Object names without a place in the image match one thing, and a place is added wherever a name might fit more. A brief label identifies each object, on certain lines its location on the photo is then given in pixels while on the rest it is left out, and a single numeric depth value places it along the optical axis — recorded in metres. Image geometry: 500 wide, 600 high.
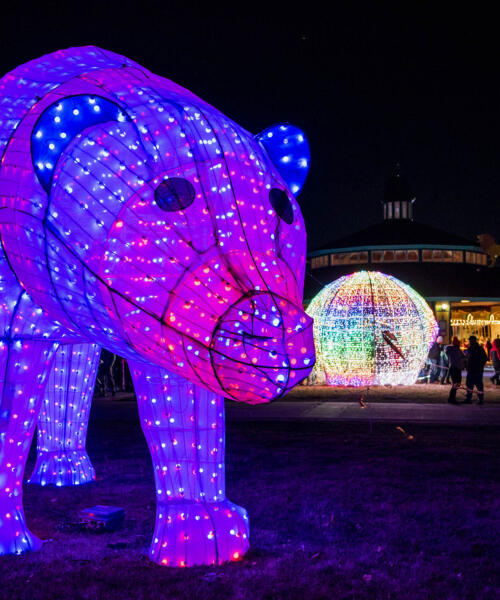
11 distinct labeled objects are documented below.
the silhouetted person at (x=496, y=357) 19.31
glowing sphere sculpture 17.61
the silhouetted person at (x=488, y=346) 26.83
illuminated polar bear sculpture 3.42
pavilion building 33.12
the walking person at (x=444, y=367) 20.03
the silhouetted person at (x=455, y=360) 16.11
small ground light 5.31
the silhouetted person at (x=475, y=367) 15.36
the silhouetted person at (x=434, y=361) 20.19
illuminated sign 32.25
